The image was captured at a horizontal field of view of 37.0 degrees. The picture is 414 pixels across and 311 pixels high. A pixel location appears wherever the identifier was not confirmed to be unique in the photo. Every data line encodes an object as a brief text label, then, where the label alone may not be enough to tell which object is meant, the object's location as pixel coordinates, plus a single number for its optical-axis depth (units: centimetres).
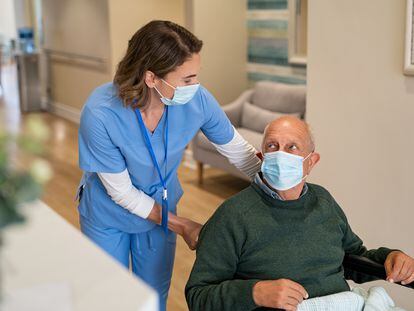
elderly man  182
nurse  194
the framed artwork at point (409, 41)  233
